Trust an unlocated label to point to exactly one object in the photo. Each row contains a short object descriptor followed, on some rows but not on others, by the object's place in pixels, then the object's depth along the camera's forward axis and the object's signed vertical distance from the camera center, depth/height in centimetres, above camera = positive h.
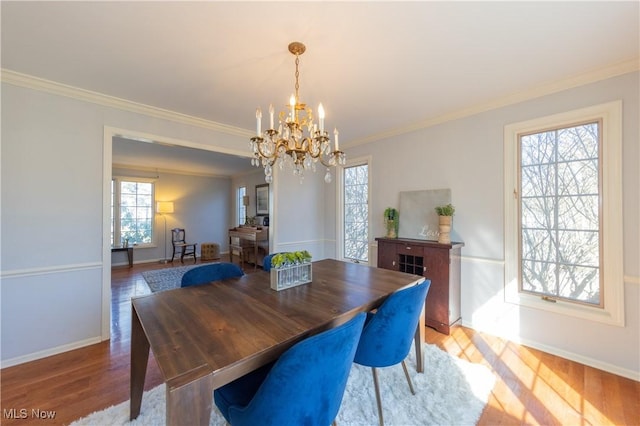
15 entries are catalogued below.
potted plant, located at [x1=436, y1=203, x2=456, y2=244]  280 -11
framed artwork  651 +37
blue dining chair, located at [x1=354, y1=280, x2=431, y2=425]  148 -73
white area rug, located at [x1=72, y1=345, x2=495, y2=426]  158 -130
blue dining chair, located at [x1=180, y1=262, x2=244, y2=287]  196 -50
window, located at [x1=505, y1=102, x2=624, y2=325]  207 +0
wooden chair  649 -82
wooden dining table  88 -55
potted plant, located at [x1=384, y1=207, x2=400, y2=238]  340 -11
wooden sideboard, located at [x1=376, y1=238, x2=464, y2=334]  270 -68
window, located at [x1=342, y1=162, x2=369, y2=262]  407 +2
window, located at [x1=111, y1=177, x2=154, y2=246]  590 +4
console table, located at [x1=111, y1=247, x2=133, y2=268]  571 -92
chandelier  167 +49
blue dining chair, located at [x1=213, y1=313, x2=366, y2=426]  94 -68
